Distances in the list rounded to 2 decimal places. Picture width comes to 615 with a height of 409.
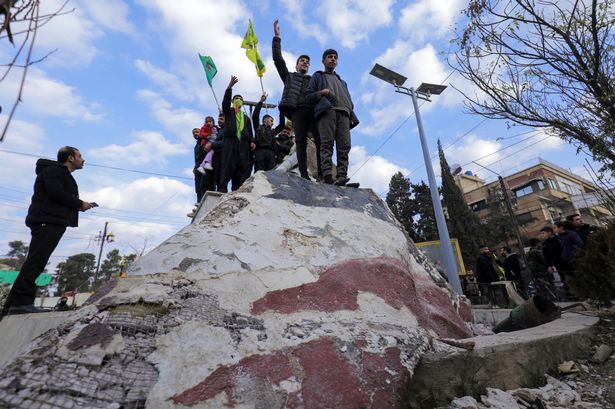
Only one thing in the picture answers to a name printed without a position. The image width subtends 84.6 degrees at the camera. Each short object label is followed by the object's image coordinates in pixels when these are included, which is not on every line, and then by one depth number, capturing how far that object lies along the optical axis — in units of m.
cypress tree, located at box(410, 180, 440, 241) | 26.05
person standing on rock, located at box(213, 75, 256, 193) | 4.84
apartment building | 28.38
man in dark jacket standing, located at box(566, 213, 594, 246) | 5.14
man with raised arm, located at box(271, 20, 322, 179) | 3.94
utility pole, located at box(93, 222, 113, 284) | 31.46
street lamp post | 7.71
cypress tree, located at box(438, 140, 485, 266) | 24.39
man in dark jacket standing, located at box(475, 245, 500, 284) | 6.88
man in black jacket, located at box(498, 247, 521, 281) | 7.09
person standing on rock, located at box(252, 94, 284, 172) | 5.75
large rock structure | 1.13
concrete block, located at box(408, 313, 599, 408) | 1.57
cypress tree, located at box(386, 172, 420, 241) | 26.89
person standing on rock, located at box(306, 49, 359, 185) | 3.59
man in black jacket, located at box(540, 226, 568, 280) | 5.58
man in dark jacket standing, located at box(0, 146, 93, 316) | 2.42
